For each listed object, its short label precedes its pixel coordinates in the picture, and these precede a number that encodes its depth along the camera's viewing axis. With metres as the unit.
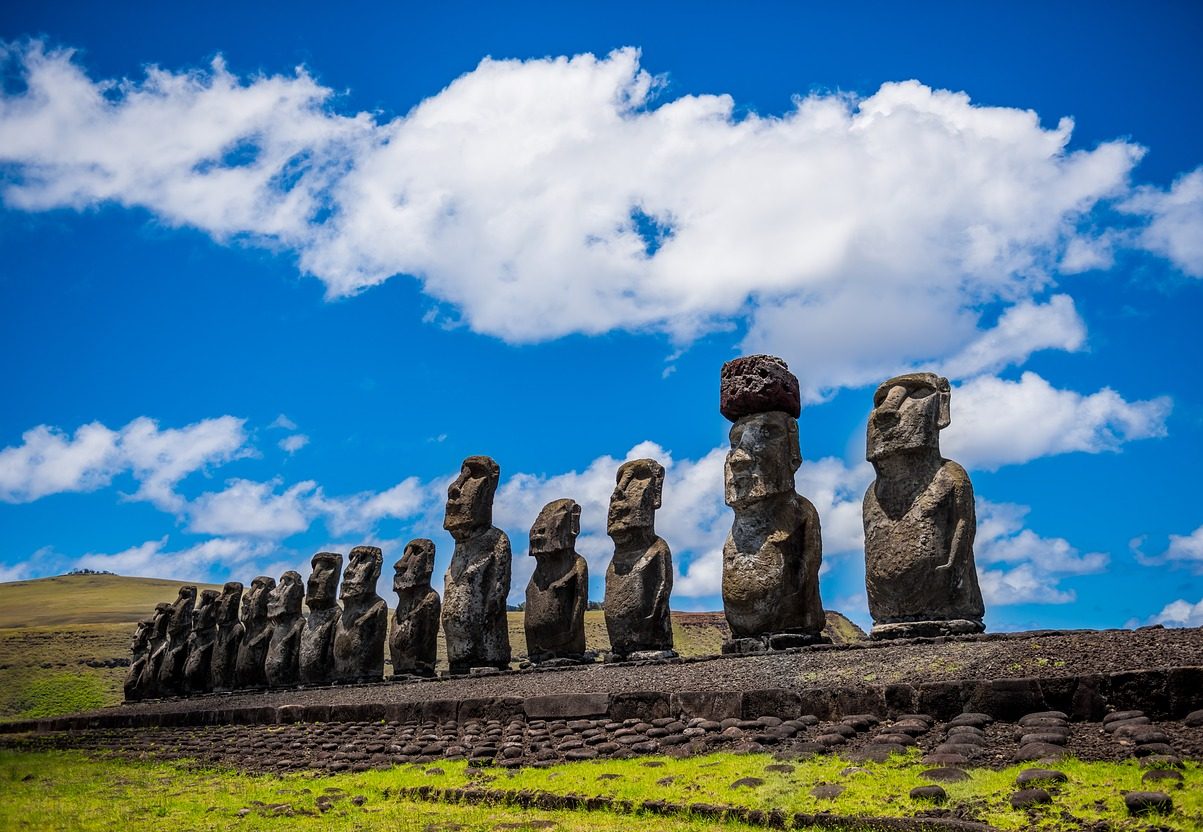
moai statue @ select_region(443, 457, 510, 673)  19.48
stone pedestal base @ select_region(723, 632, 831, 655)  13.91
